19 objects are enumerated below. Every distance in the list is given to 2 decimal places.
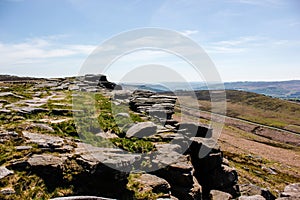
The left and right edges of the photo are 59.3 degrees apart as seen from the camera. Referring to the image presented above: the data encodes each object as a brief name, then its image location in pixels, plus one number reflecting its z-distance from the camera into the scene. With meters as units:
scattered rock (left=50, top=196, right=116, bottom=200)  13.06
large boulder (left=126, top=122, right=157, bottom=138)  25.61
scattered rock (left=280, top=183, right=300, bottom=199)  28.02
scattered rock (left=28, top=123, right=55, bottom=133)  22.66
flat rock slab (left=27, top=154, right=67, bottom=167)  16.92
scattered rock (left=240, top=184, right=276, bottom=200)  29.09
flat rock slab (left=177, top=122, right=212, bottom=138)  29.83
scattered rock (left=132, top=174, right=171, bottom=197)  18.22
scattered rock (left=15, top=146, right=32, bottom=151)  18.41
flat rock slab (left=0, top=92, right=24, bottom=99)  34.51
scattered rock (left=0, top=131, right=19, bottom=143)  19.50
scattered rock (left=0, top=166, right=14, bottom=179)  15.84
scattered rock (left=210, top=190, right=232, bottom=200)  24.39
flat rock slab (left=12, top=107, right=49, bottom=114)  26.38
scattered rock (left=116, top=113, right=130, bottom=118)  30.94
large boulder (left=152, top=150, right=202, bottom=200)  21.33
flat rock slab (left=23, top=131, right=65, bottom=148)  19.49
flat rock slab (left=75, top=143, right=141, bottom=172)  17.50
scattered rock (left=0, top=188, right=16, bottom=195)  14.84
